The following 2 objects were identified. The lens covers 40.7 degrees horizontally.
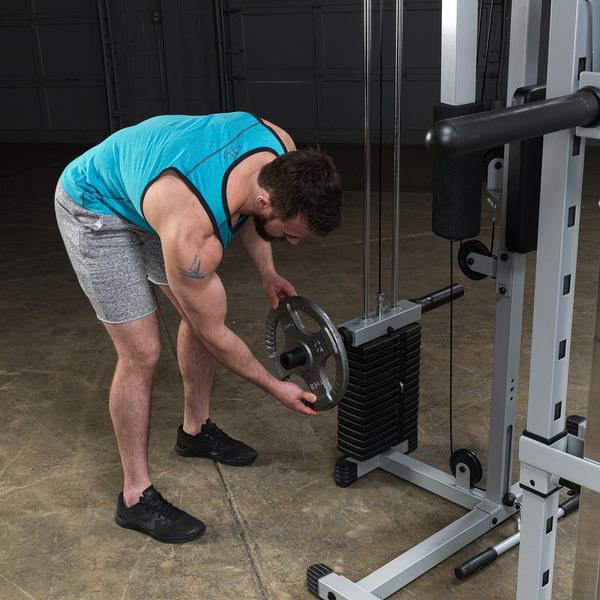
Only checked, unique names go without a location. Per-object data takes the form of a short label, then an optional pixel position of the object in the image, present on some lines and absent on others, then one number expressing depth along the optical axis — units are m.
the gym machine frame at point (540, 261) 1.08
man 1.80
